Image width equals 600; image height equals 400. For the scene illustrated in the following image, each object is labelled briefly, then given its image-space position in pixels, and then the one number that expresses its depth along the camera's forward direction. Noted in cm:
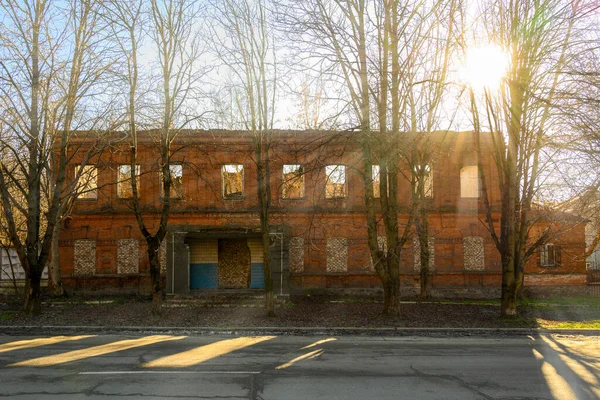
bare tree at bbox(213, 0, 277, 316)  1569
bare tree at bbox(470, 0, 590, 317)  1426
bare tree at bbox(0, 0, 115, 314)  1584
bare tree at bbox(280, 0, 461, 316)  1464
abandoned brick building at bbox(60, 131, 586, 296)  2466
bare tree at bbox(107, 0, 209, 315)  1575
